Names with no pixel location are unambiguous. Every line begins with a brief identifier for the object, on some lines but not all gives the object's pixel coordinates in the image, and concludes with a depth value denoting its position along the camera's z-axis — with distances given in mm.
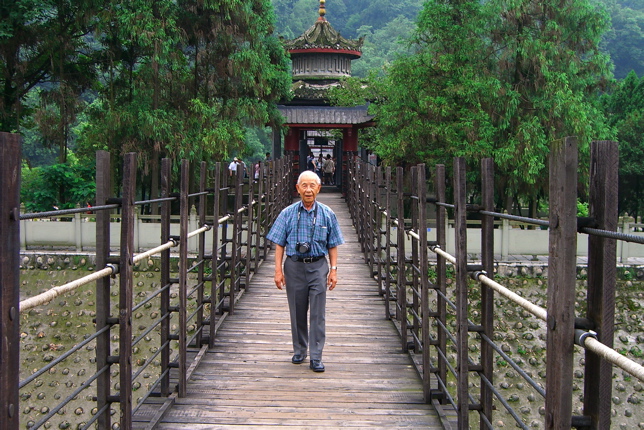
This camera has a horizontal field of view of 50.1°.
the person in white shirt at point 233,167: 15141
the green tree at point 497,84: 14914
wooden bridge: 1928
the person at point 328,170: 20719
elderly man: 4617
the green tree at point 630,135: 19109
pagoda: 18531
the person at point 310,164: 21322
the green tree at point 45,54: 14461
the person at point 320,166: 22719
